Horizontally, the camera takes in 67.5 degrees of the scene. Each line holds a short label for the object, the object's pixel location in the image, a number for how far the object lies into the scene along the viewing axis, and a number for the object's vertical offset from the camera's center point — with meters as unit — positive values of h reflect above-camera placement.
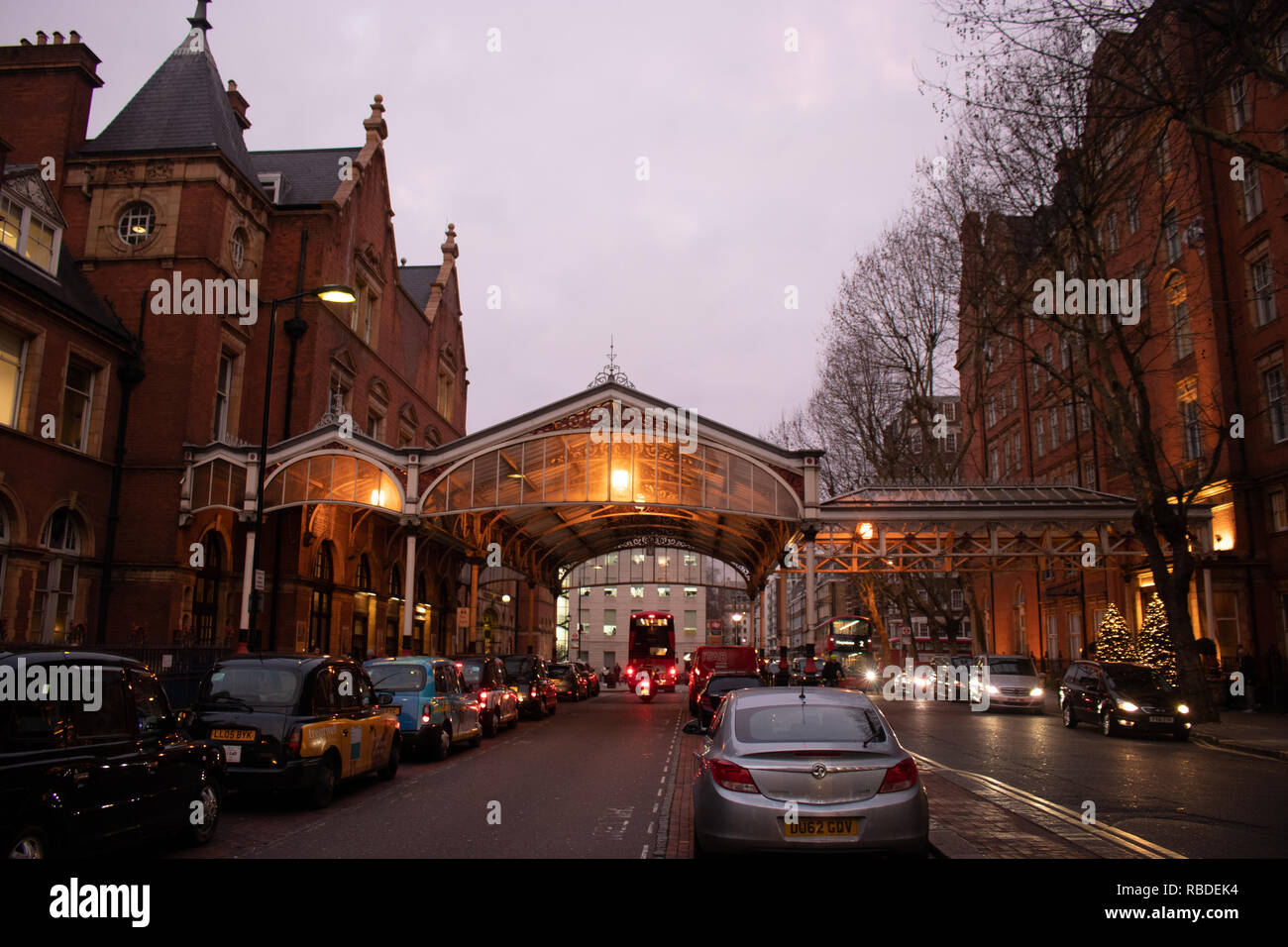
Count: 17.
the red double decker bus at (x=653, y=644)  49.28 -0.69
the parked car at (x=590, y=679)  48.28 -2.46
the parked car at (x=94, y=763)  6.38 -1.01
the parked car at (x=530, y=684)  27.11 -1.54
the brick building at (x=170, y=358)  22.33 +7.21
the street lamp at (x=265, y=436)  19.03 +3.92
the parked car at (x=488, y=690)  20.70 -1.32
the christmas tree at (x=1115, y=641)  30.25 -0.23
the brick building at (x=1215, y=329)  25.25 +9.11
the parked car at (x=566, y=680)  39.31 -2.06
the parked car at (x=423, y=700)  15.66 -1.18
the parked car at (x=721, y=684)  20.70 -1.17
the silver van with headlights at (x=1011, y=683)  29.80 -1.53
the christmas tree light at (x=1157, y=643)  28.16 -0.27
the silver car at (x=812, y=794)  6.73 -1.15
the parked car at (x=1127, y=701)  20.61 -1.48
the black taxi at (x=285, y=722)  10.57 -1.07
